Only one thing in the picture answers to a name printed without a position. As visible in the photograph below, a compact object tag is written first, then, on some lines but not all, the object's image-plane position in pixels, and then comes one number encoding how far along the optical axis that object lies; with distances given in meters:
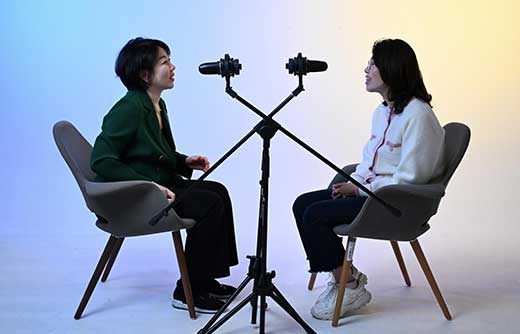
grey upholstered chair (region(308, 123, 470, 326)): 2.46
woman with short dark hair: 2.63
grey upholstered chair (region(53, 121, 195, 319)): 2.51
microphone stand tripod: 2.20
